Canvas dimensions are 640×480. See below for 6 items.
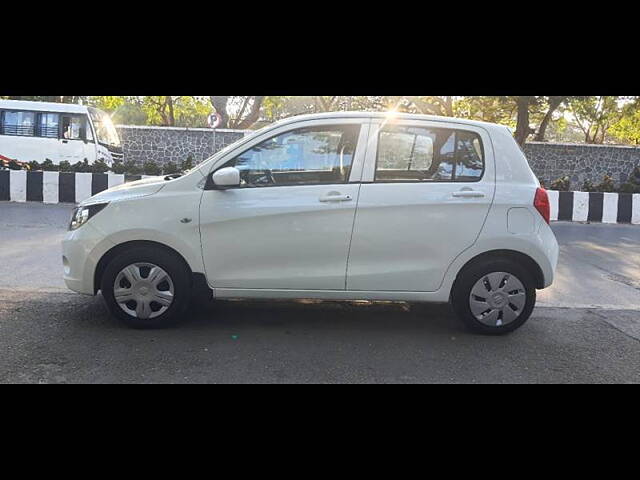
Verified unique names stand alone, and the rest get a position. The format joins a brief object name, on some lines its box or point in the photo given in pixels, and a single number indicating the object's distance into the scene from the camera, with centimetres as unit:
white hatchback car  414
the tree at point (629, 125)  2098
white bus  1780
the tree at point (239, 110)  2367
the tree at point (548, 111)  1863
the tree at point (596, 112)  2290
